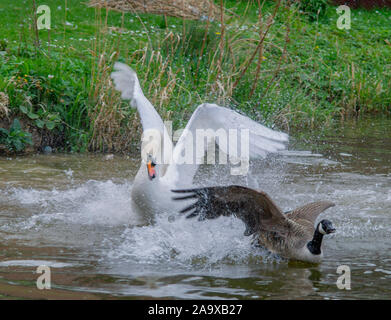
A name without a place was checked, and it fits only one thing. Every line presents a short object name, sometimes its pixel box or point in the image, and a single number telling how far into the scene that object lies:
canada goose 9.80
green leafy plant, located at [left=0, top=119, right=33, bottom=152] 15.83
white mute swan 11.60
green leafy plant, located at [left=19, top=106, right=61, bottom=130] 16.08
